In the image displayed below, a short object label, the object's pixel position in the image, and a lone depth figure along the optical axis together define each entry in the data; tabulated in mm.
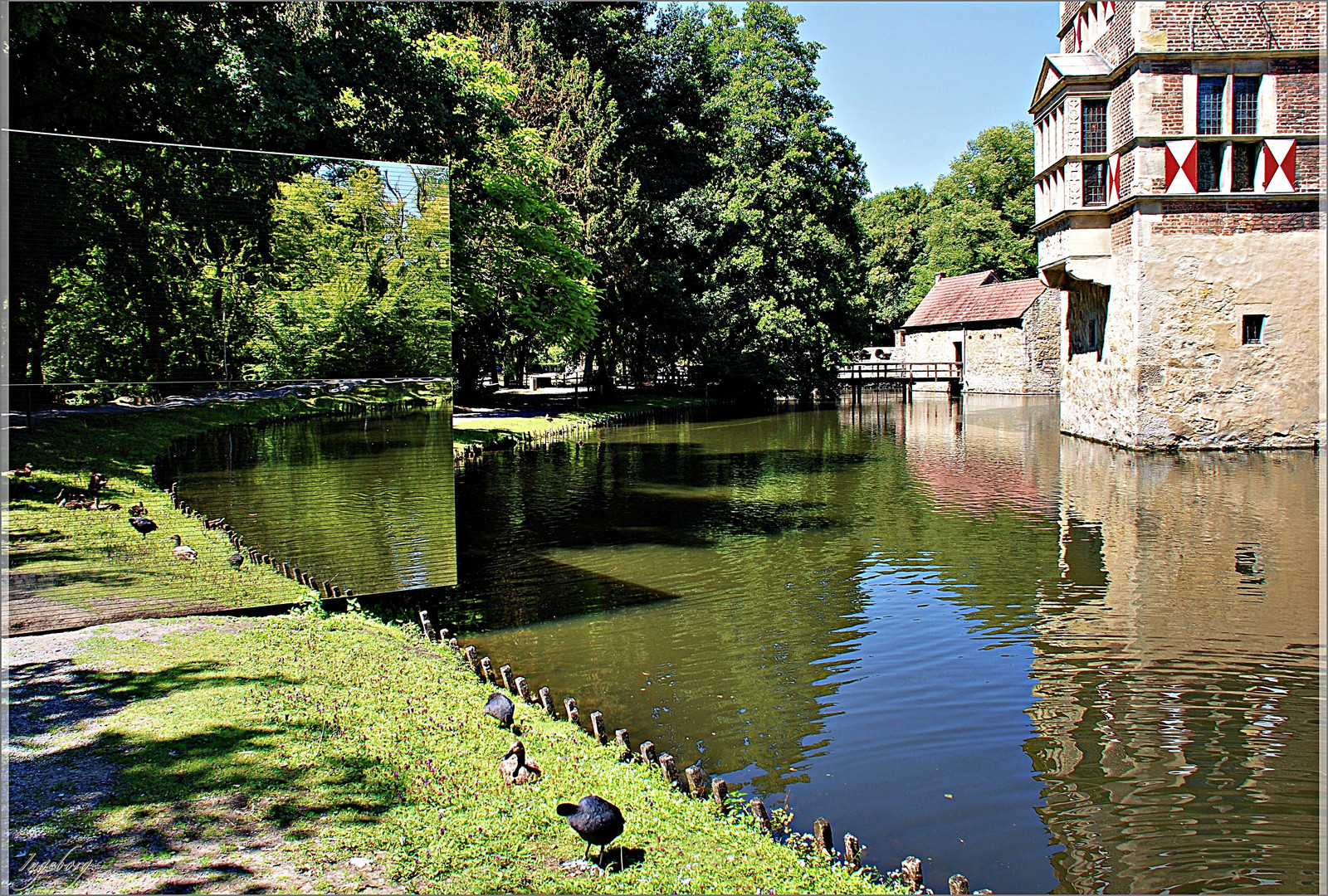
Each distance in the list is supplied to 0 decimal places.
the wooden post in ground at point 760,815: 5180
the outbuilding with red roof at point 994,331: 43375
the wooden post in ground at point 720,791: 5431
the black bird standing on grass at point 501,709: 6375
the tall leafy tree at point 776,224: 37688
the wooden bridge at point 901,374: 45459
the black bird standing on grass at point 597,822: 4621
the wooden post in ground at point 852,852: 4805
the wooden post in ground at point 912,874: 4660
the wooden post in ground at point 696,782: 5508
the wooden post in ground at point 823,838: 4867
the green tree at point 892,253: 63688
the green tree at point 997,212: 53156
